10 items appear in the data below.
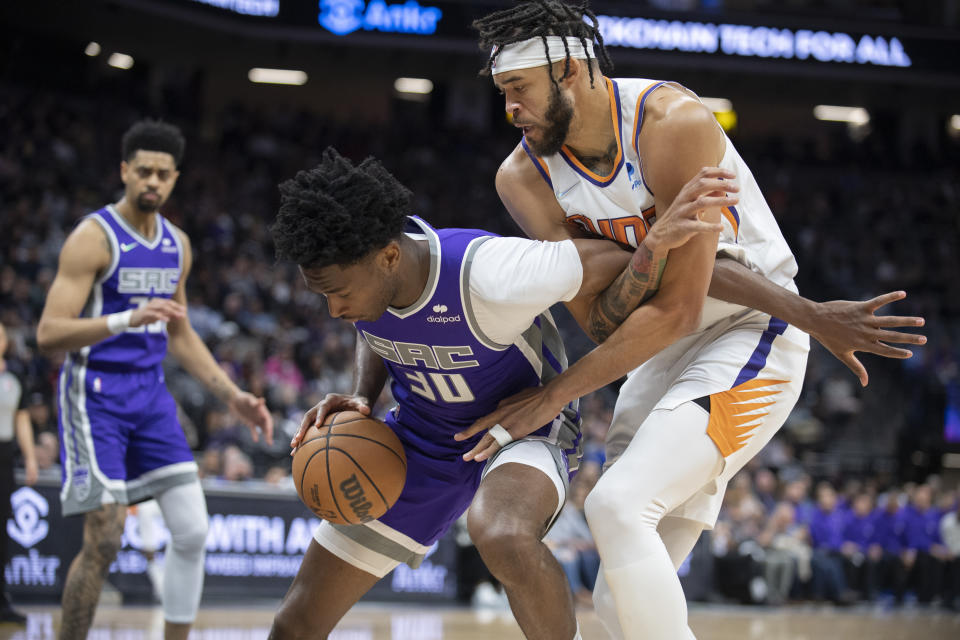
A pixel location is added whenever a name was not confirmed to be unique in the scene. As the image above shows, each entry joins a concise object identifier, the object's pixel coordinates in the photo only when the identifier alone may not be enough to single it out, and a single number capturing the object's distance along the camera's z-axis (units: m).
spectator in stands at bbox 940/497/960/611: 12.14
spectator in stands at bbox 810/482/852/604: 11.38
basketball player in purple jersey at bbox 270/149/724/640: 2.88
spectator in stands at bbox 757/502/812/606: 10.82
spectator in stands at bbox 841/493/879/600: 11.87
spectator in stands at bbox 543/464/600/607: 9.41
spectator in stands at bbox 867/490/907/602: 12.12
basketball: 3.16
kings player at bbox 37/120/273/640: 4.46
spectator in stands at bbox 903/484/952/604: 12.13
